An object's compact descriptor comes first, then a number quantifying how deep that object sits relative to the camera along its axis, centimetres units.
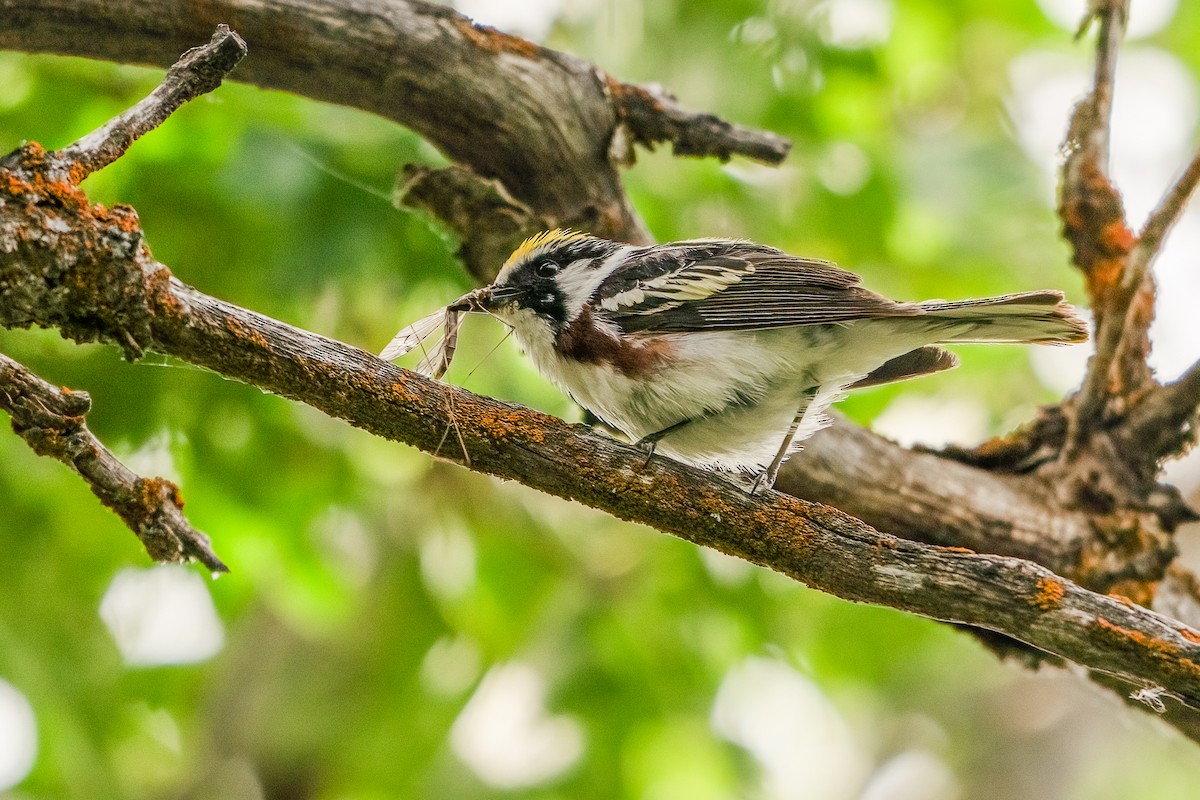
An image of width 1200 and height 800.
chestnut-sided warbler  717
